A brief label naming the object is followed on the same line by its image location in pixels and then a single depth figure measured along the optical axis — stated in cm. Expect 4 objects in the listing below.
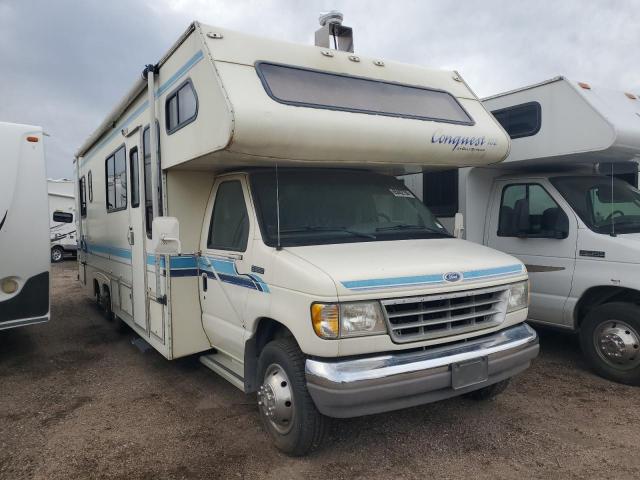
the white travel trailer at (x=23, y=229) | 558
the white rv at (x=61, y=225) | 1911
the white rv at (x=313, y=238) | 324
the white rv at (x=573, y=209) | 490
